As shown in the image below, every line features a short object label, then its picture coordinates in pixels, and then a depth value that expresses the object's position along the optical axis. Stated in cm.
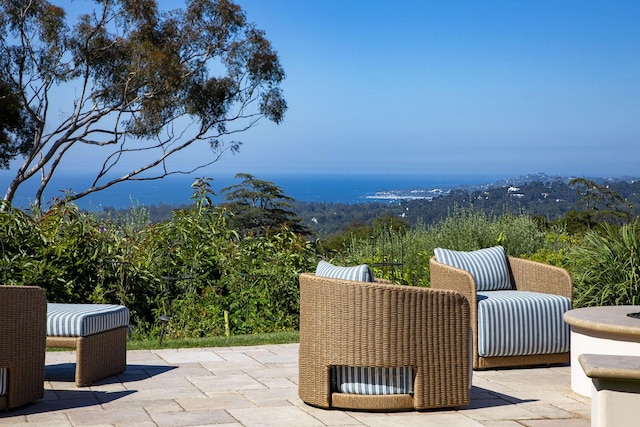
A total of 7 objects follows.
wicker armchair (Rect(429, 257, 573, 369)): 525
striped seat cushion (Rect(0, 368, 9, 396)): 397
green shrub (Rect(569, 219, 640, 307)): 646
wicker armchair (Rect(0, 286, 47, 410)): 394
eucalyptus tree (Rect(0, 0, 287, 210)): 1938
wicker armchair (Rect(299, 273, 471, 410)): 399
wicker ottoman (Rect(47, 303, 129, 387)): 455
